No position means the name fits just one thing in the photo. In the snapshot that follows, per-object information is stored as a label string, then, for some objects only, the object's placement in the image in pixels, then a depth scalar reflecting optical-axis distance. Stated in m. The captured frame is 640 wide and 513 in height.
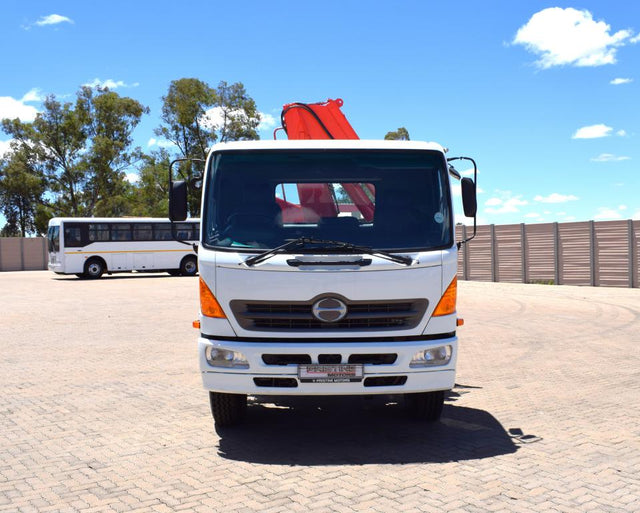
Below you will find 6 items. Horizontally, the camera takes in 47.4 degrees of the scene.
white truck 5.82
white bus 36.12
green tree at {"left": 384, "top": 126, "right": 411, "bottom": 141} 58.23
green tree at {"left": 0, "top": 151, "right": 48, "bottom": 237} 59.66
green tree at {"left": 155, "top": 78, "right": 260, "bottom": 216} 56.34
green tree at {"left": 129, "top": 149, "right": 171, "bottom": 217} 56.19
